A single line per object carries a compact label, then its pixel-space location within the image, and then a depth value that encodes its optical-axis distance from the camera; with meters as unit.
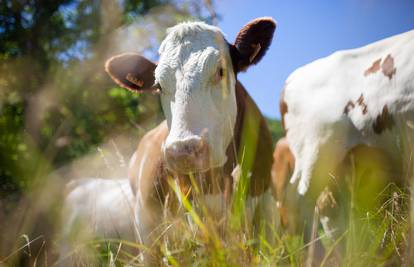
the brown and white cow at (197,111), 2.85
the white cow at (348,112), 3.42
